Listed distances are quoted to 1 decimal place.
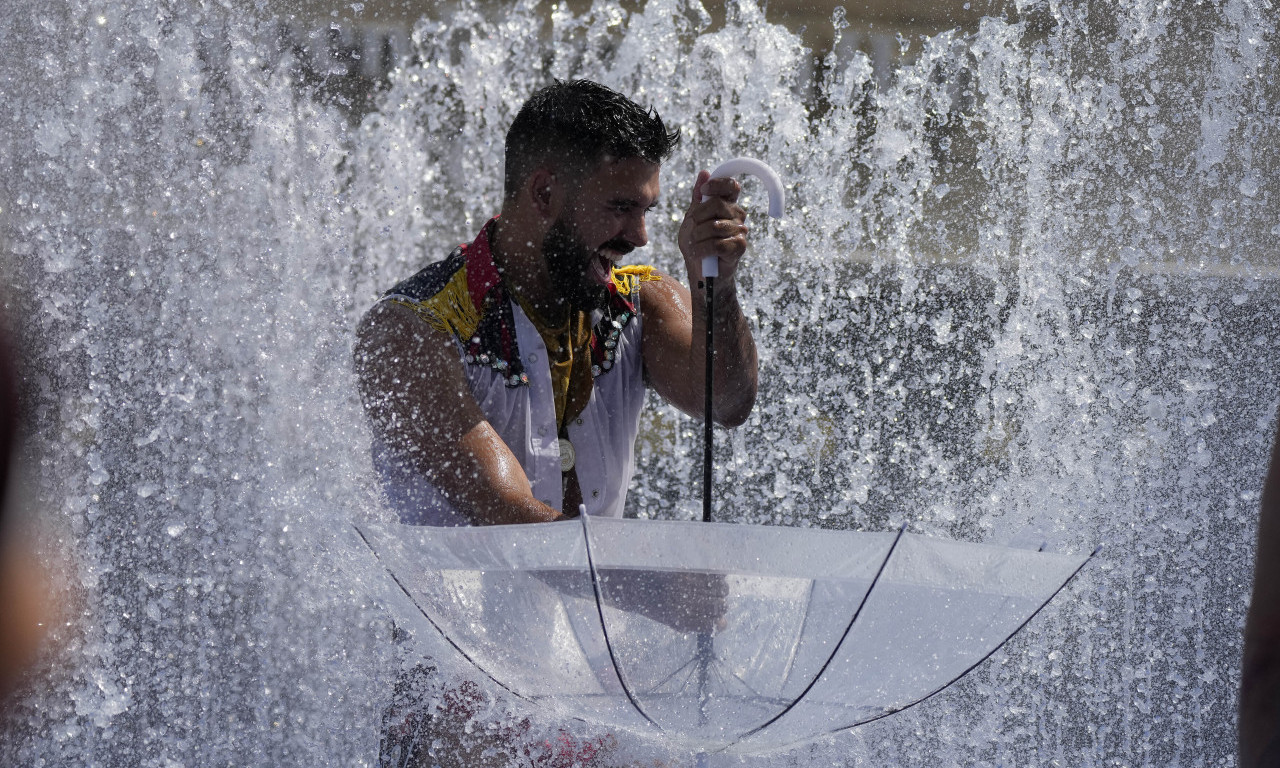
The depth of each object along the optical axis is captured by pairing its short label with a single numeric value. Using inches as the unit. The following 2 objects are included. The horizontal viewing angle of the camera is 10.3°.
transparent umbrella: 285.4
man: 297.9
